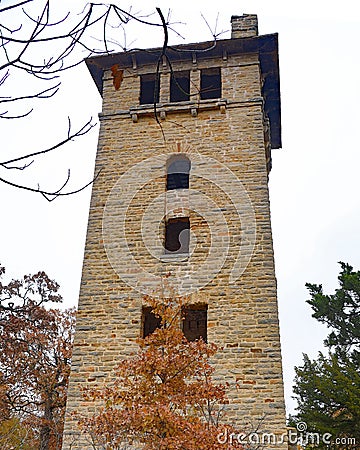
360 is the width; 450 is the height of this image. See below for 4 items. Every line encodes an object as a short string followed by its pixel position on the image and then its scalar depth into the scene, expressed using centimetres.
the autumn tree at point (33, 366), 1638
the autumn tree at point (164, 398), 721
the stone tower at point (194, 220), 978
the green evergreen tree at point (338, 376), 1464
